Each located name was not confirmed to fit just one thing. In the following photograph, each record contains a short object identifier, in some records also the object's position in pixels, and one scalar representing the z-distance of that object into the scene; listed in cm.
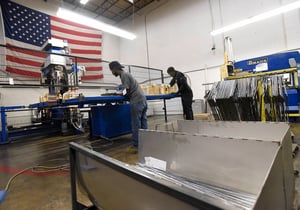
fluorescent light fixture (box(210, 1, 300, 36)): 352
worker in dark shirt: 341
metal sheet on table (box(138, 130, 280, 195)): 86
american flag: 476
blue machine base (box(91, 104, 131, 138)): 311
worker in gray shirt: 240
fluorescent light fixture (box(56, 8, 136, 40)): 375
